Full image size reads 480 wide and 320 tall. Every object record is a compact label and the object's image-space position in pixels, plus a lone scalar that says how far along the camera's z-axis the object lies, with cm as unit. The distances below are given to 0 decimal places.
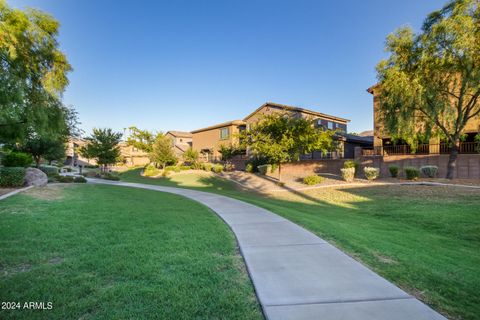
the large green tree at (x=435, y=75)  1387
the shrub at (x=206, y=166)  3216
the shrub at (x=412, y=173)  1725
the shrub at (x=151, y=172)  3150
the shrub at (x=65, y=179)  1822
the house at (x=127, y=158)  5506
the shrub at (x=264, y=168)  2669
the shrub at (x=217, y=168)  3055
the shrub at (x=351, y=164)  2059
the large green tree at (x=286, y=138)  1989
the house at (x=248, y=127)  2972
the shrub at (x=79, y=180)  1882
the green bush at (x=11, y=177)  1273
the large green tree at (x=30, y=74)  756
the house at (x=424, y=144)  1912
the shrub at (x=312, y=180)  1958
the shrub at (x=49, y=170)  2130
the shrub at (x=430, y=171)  1772
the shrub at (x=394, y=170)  1875
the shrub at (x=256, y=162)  2895
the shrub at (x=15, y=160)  1583
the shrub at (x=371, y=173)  1867
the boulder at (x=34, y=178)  1368
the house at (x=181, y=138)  5411
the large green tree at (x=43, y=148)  1894
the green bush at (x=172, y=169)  3198
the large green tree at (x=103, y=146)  2628
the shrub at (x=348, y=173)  1934
